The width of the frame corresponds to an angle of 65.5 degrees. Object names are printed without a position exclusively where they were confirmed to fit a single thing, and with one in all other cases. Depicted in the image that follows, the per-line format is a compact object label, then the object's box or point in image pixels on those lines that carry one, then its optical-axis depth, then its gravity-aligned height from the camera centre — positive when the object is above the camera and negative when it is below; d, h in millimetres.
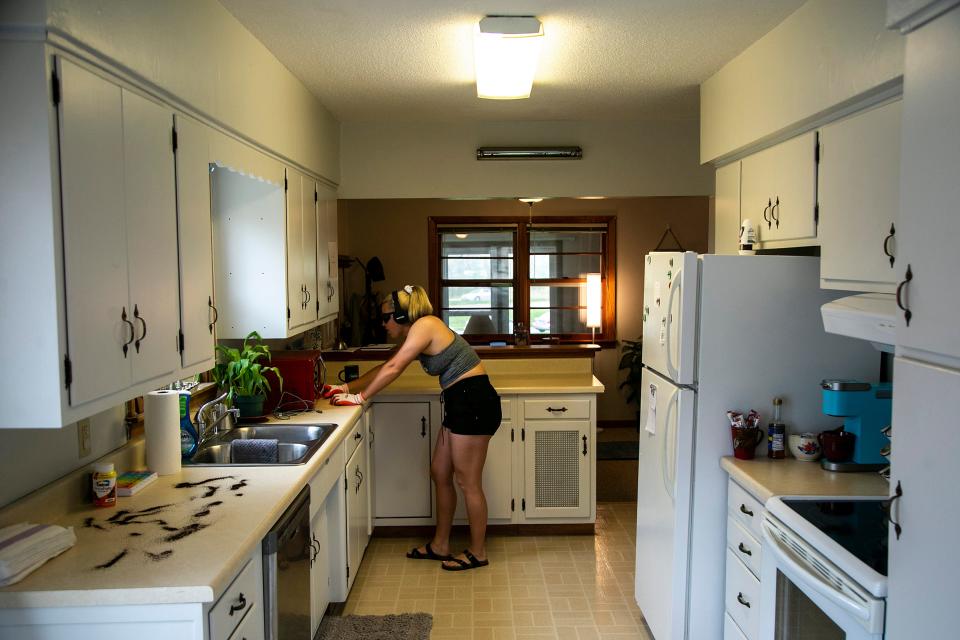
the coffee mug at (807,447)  2848 -651
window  7707 +25
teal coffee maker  2676 -496
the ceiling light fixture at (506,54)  2850 +929
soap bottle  2803 -587
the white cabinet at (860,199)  2289 +252
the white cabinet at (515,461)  4445 -1110
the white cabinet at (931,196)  1495 +169
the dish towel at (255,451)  3193 -749
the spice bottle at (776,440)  2885 -631
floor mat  3305 -1588
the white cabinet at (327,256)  4324 +122
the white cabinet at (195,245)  2352 +103
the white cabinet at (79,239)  1619 +89
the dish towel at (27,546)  1719 -654
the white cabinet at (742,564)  2598 -1049
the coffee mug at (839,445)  2725 -616
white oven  1837 -791
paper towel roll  2551 -524
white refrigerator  2926 -371
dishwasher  2242 -958
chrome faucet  2968 -584
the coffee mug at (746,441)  2883 -637
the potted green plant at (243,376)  3348 -451
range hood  1917 -113
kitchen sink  3037 -700
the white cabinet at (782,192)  2805 +346
